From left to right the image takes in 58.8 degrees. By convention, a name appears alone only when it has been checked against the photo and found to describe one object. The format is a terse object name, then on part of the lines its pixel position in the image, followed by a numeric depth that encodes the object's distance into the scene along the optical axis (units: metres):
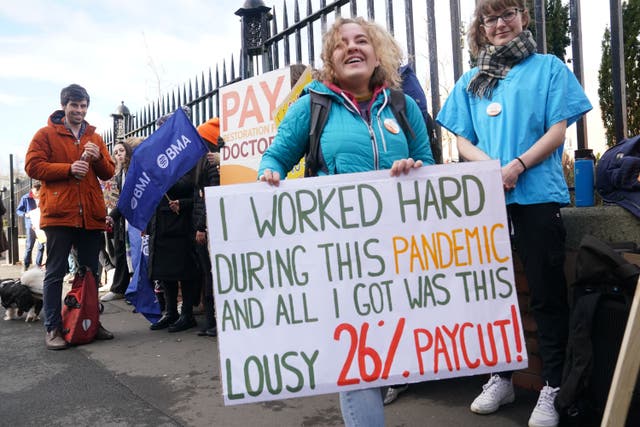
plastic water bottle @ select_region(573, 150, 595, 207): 3.01
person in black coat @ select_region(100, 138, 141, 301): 6.05
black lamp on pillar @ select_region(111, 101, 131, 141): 9.55
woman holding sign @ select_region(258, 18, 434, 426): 2.24
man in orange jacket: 4.70
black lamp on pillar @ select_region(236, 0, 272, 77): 5.61
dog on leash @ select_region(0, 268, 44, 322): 6.15
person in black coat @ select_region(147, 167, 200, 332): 5.23
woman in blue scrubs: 2.64
